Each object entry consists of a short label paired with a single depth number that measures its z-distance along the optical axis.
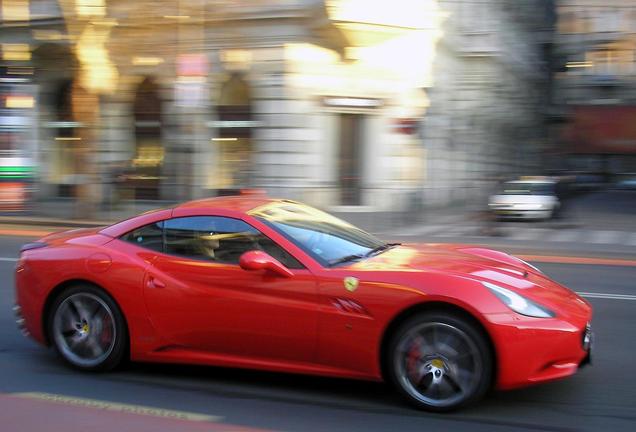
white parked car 21.50
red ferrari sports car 4.32
